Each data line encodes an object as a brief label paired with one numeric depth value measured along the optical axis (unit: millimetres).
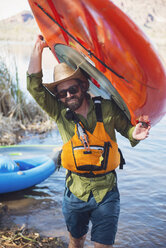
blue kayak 4137
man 2105
